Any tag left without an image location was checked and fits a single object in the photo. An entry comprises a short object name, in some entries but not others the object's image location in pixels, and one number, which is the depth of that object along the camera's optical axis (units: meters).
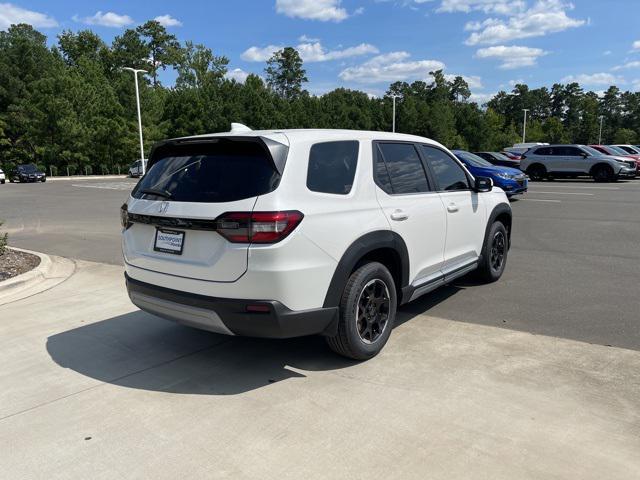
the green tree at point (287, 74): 101.25
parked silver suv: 23.91
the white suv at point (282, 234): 3.34
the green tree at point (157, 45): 90.32
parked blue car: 16.50
